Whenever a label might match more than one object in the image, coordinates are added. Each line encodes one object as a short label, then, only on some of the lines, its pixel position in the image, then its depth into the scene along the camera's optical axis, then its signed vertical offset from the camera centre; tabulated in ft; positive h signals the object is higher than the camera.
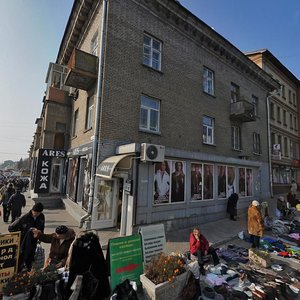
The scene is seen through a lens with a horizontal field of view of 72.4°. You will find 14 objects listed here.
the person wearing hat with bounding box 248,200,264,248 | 23.73 -5.05
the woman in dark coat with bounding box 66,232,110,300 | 12.06 -5.68
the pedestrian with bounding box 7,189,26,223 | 29.01 -4.36
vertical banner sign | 45.73 +0.27
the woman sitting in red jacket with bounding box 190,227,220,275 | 18.84 -6.41
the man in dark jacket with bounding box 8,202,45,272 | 13.76 -4.10
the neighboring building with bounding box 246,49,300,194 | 72.79 +23.50
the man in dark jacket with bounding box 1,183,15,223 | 31.32 -4.31
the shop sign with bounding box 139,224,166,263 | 17.02 -5.39
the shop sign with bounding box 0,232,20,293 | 12.50 -5.17
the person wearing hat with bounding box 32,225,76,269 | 14.23 -4.85
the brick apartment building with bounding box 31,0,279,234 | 28.71 +10.96
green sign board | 13.93 -5.87
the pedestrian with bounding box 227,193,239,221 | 37.09 -4.69
